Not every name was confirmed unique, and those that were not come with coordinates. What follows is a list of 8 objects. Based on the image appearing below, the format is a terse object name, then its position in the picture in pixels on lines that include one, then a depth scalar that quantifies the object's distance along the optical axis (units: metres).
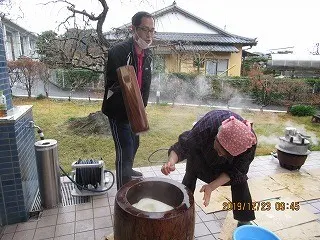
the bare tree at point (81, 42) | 6.11
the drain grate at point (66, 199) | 3.19
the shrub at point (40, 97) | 11.27
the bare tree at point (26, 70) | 10.89
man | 2.91
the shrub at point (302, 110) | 9.49
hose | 3.44
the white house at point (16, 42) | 17.56
